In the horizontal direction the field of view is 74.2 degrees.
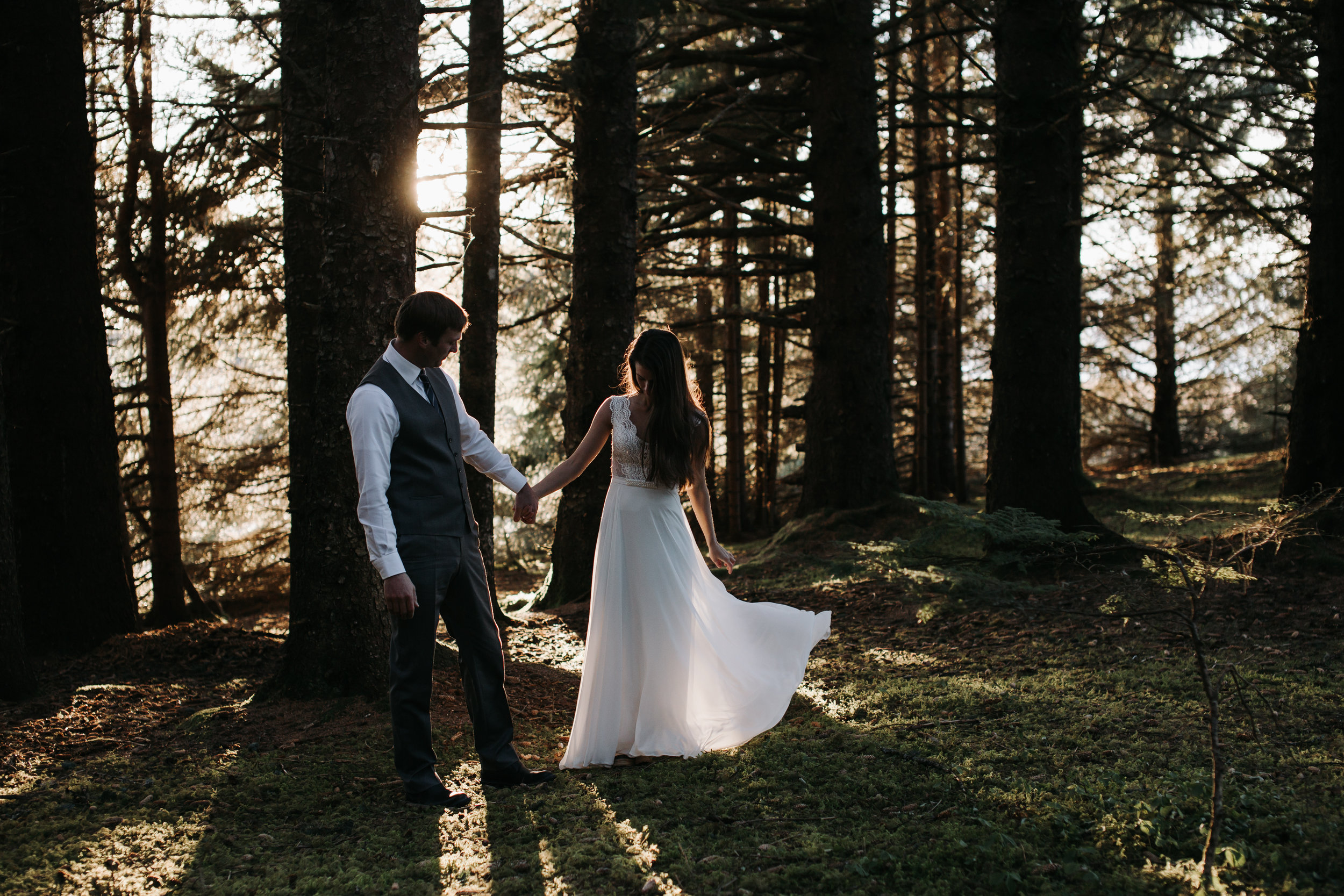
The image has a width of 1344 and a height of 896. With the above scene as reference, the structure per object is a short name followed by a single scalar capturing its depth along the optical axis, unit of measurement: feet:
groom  12.27
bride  15.14
